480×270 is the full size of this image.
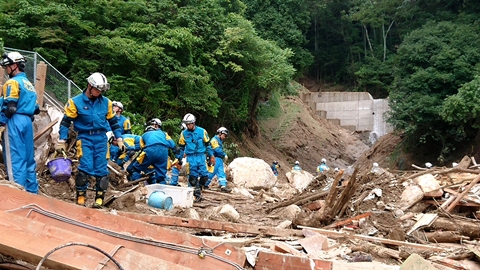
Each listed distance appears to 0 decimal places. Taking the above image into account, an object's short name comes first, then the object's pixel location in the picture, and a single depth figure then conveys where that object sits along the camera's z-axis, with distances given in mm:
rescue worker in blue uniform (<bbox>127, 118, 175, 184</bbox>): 8102
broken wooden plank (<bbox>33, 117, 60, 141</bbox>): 7562
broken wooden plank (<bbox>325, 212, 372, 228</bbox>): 6129
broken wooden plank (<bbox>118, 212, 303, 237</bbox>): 4785
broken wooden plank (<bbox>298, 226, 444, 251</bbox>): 4921
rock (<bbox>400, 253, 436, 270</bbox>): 3291
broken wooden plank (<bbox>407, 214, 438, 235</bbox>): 5918
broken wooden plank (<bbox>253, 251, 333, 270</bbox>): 3348
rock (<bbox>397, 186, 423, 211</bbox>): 7055
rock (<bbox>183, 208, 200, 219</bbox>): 6275
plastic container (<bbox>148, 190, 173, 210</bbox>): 6938
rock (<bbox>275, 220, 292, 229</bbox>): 6185
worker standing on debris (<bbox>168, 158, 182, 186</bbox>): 9757
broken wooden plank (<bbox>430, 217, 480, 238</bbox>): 5770
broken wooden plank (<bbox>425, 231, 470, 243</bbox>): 5629
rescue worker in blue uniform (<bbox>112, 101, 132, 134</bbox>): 8836
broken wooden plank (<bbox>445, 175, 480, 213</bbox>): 6758
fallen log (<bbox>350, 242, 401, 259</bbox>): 4551
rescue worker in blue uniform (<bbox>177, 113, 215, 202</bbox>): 9031
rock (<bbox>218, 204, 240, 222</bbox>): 6449
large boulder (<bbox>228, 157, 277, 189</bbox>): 13352
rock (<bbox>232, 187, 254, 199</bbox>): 10736
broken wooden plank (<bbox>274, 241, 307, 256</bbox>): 4029
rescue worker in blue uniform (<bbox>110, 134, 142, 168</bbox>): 8695
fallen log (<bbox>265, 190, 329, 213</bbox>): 7883
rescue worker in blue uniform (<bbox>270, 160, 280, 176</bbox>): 19000
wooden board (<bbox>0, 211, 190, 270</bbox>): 2646
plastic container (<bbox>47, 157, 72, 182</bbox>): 6312
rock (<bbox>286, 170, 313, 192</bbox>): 15395
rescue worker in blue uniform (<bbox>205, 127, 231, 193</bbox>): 10242
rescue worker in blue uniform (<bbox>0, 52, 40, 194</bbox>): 5449
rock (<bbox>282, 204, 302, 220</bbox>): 7316
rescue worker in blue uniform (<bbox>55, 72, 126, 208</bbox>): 6070
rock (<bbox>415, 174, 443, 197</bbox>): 7113
